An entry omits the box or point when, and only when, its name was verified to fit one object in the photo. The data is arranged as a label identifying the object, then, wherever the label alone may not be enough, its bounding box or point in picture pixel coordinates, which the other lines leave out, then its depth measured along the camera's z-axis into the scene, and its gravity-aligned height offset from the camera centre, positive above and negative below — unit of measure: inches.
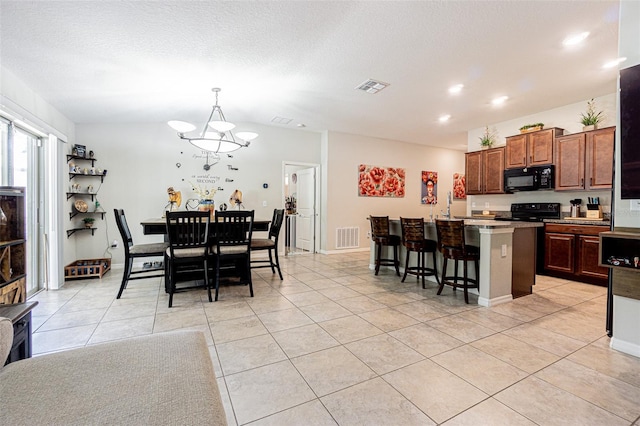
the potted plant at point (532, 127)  191.9 +57.2
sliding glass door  122.8 +12.8
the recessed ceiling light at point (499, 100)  171.0 +68.1
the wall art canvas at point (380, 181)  269.6 +27.7
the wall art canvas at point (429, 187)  307.1 +25.2
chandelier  143.6 +40.4
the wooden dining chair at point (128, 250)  131.7 -20.7
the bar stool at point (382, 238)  171.5 -17.2
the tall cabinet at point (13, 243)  80.2 -10.4
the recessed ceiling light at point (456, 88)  155.1 +67.6
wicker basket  164.2 -36.2
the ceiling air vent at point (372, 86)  149.4 +66.9
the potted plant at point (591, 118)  168.6 +56.4
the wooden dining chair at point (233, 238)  134.2 -14.8
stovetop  191.0 -0.4
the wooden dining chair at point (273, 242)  160.2 -19.3
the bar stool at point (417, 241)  151.3 -17.0
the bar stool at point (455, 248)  128.0 -17.9
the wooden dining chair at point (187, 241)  122.7 -14.9
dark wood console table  55.4 -24.8
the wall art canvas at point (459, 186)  331.9 +28.1
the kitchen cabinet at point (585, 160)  161.6 +30.4
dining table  141.9 -10.2
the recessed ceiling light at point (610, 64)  129.7 +68.3
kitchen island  123.6 -22.0
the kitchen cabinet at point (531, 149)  186.2 +42.8
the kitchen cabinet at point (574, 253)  156.3 -24.3
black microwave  184.5 +21.8
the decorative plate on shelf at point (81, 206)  181.9 +0.8
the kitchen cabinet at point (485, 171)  215.6 +30.9
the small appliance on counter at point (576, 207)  180.9 +2.5
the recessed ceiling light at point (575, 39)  108.7 +67.0
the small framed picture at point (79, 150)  182.4 +36.9
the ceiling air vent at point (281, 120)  216.5 +69.1
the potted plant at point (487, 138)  228.0 +58.4
